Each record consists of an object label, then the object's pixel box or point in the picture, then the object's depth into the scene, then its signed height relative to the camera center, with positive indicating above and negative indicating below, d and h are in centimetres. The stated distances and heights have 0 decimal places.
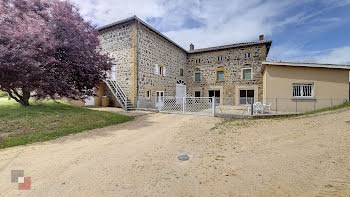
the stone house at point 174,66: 1257 +346
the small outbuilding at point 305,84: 1012 +104
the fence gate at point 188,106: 1090 -56
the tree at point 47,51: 574 +211
